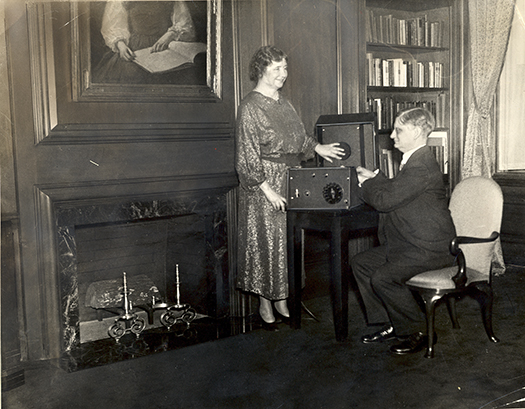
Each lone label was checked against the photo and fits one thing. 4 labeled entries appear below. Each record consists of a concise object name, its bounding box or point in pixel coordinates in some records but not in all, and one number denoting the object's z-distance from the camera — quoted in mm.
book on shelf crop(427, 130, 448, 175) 4996
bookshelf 4664
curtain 4812
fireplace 3023
